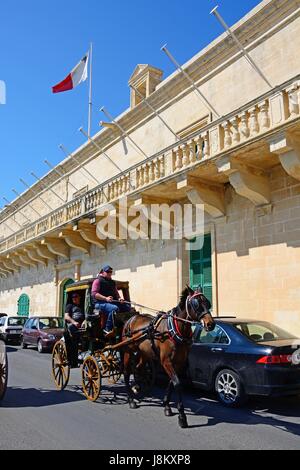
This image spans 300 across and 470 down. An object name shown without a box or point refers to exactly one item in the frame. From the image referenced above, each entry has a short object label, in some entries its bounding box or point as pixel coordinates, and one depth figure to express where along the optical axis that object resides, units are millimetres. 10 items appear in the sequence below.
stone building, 9828
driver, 7203
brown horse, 5832
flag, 16839
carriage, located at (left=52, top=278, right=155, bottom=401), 6895
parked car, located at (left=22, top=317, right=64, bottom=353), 15797
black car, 6230
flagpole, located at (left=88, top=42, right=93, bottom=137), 20738
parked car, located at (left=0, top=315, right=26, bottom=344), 20234
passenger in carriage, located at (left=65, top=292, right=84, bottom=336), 7633
